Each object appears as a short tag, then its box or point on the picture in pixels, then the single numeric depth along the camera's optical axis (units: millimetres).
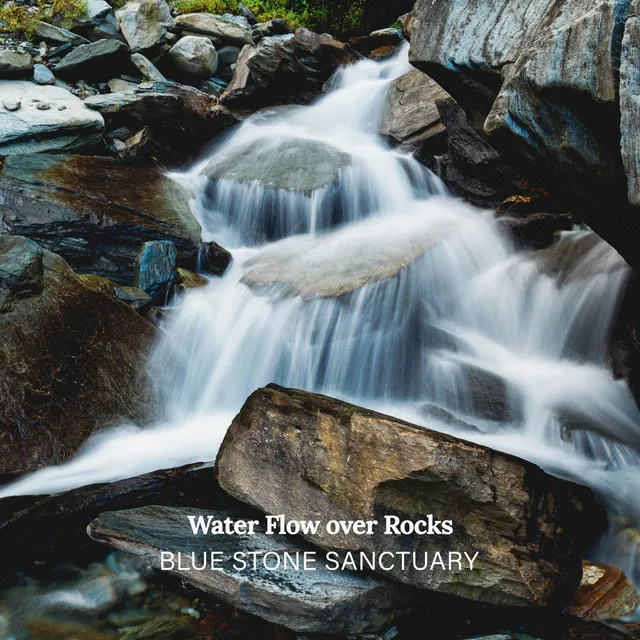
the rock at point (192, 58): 12914
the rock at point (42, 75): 10498
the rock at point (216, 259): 7824
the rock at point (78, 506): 3926
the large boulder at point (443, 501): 3357
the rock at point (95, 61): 11211
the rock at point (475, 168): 8133
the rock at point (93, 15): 12848
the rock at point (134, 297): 6282
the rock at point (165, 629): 3400
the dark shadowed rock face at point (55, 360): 4707
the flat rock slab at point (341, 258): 6562
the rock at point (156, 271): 6824
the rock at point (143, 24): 12797
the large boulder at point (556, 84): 3062
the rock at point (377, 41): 14344
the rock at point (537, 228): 7426
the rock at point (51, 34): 11867
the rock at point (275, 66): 11500
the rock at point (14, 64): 10102
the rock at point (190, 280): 7207
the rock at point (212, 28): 13867
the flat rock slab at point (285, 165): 9047
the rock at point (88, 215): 7016
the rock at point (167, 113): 10062
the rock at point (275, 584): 3211
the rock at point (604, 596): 3609
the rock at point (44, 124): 8469
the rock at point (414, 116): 9695
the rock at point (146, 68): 12102
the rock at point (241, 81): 11461
